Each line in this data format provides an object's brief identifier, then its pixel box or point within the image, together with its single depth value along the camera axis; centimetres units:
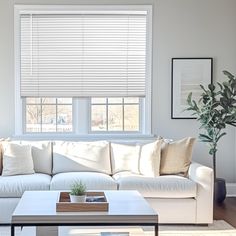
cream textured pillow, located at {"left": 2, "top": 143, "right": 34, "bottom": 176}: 505
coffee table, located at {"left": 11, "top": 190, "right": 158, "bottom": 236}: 326
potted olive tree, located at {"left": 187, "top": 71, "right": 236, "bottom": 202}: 561
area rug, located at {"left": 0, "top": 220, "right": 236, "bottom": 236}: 366
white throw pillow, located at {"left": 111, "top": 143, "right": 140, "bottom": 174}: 530
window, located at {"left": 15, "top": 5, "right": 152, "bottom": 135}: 608
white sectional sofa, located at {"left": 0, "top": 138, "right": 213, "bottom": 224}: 470
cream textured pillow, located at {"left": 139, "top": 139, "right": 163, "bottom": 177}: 506
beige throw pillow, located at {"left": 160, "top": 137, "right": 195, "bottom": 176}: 514
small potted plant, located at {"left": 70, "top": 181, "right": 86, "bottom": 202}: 361
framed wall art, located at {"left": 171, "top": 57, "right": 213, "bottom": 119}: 617
